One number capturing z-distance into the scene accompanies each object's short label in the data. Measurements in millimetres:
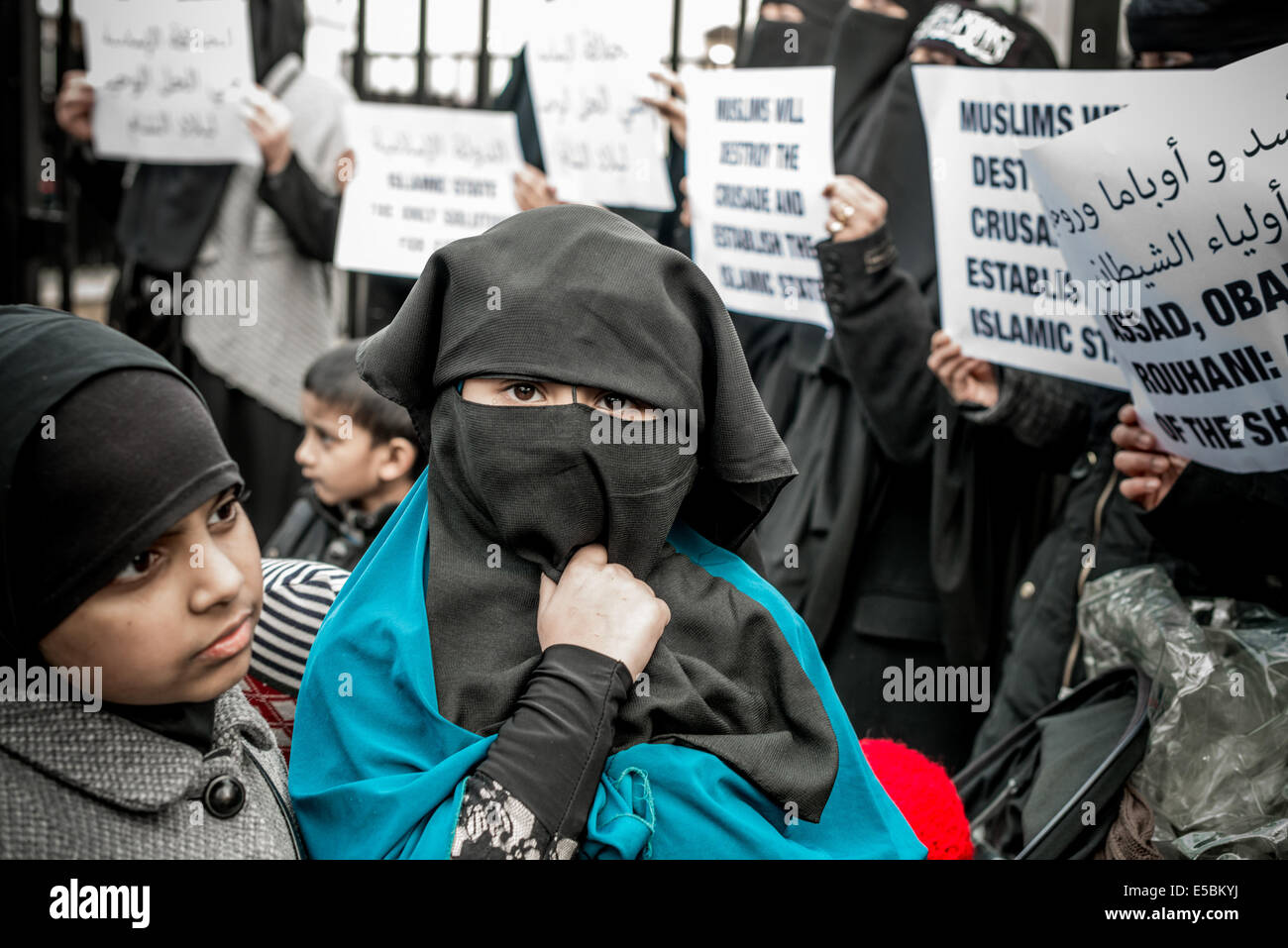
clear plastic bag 2344
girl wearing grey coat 1383
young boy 3773
